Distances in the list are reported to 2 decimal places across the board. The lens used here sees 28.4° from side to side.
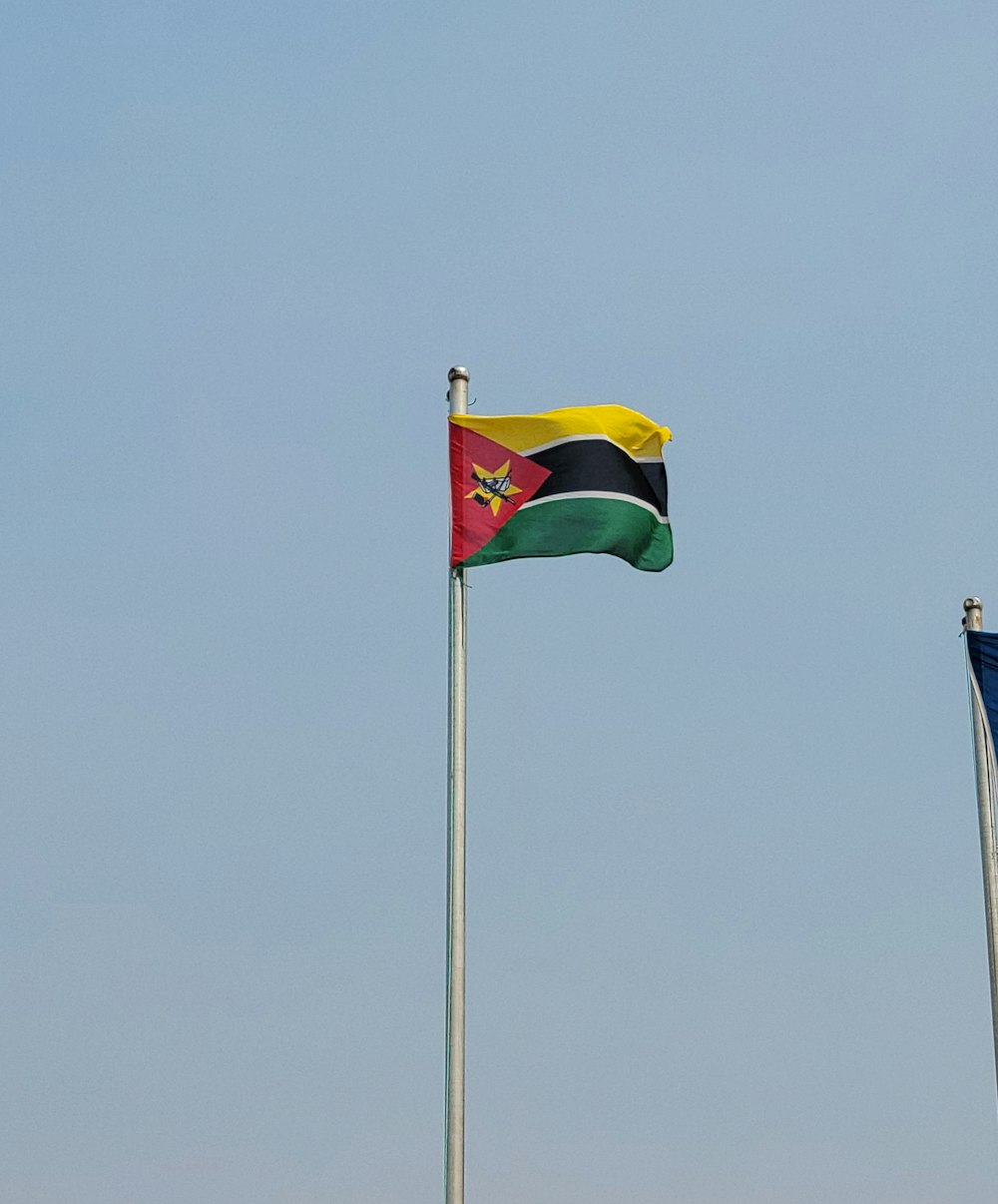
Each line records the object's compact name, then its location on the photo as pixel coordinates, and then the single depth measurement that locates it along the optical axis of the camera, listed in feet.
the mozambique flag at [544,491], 73.05
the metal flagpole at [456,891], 63.72
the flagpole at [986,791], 80.59
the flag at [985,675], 84.58
